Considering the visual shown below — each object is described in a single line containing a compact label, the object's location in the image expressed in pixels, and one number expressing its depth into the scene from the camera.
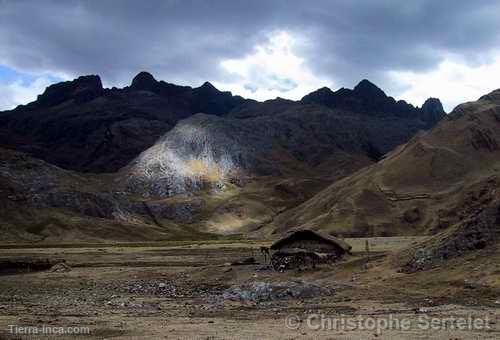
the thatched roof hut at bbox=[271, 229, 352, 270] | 51.66
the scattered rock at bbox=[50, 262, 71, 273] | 62.56
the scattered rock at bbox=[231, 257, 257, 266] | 56.19
